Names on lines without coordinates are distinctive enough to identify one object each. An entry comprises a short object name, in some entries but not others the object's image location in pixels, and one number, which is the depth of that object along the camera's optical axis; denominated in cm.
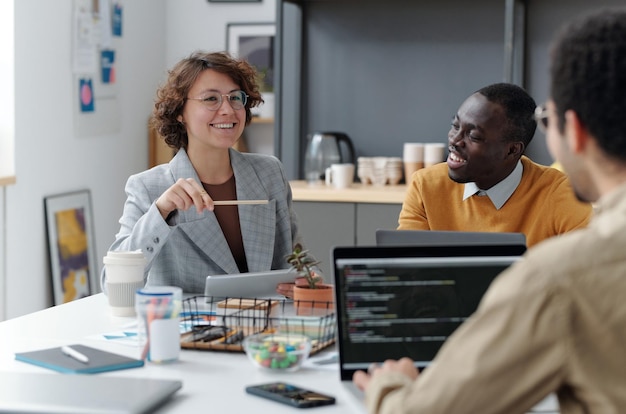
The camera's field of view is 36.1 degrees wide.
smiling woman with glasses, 261
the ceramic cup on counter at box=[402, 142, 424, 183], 440
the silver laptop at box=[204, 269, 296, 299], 227
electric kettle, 451
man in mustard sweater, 255
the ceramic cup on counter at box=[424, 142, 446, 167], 438
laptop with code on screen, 164
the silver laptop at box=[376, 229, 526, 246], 206
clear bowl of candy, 176
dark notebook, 175
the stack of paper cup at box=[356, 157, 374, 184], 450
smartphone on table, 156
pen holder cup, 182
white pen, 180
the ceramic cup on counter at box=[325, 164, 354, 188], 441
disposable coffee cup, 226
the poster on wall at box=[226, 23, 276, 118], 530
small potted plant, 212
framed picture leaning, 451
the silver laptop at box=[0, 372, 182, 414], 149
